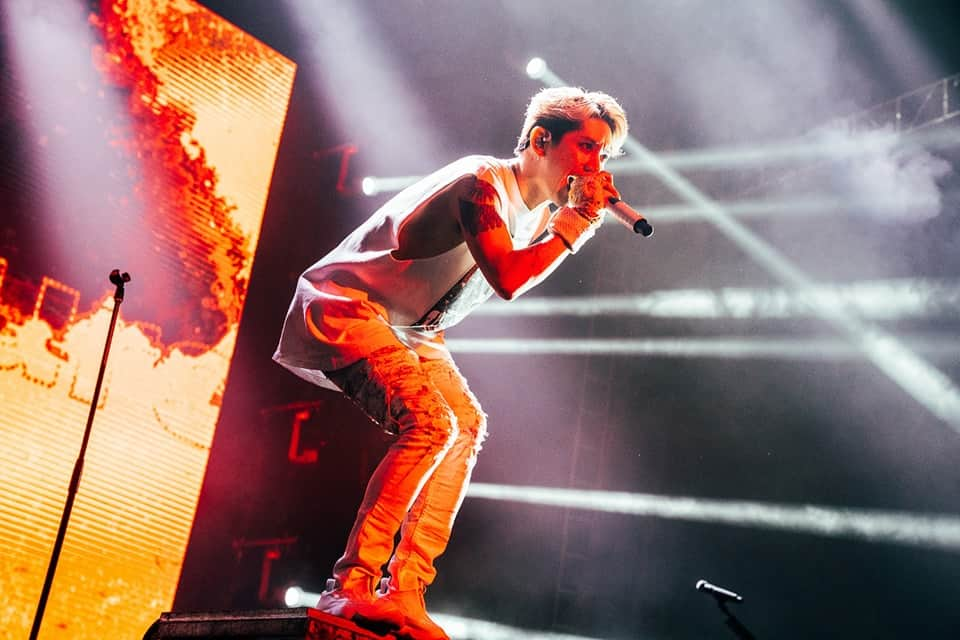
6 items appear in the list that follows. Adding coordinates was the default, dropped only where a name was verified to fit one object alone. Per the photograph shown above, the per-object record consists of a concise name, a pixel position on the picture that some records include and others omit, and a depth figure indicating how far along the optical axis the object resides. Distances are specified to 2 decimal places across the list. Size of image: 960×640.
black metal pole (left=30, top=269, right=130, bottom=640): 3.20
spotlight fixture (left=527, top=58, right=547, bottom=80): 6.51
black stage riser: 2.27
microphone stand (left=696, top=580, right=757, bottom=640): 3.65
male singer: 2.43
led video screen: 5.50
